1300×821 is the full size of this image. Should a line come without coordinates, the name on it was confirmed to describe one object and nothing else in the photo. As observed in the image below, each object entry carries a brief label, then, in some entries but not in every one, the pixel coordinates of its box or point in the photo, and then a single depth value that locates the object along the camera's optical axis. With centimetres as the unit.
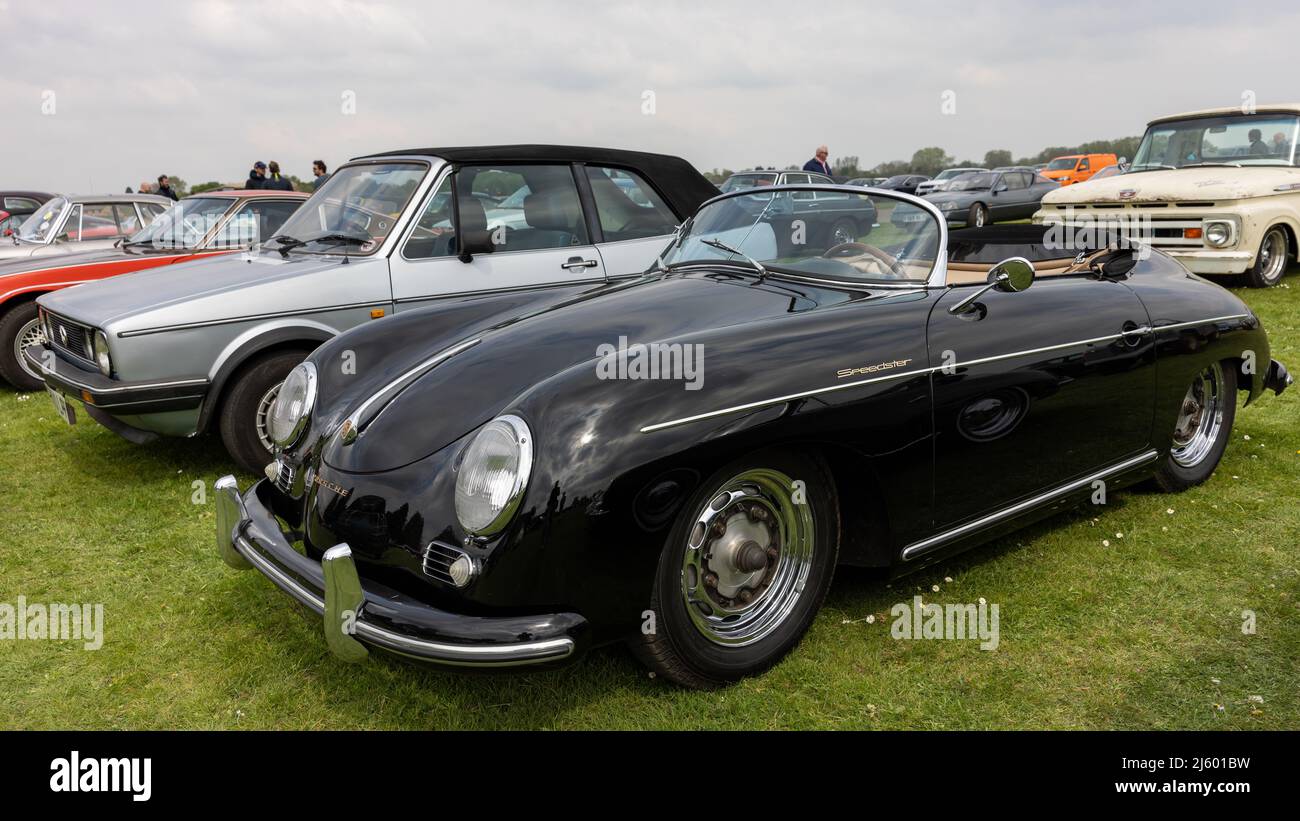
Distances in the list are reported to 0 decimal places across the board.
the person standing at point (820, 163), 1897
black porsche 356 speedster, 243
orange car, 2845
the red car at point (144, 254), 711
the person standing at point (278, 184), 1362
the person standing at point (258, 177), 1463
